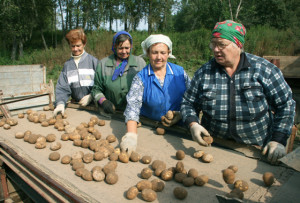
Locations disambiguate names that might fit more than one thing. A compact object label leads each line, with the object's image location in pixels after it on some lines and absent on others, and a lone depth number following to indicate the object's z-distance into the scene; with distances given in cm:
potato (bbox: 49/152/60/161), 226
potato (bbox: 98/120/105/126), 326
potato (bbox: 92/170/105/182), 192
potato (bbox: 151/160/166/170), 205
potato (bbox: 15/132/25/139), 284
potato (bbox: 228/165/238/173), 192
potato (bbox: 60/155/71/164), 222
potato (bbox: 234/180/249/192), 168
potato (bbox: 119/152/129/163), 220
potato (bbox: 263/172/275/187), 171
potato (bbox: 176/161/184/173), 194
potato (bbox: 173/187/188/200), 163
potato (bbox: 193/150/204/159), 222
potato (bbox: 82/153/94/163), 223
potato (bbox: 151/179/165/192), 176
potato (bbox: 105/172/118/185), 186
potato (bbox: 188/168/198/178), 188
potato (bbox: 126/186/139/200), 167
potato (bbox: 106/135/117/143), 271
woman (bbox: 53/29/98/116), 373
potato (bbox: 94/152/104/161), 228
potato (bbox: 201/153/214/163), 213
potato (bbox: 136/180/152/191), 177
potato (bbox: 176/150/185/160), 219
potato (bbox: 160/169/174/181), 191
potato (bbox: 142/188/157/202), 163
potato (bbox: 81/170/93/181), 191
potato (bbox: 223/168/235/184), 178
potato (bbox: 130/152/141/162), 222
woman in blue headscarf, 340
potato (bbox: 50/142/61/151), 251
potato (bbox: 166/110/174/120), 273
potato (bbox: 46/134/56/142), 271
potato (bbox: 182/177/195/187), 179
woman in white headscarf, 265
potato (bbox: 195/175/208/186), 179
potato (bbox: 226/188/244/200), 156
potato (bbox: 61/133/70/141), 276
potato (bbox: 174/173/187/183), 187
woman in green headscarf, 206
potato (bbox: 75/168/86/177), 198
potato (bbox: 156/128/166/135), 284
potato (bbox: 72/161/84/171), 207
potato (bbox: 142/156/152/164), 218
